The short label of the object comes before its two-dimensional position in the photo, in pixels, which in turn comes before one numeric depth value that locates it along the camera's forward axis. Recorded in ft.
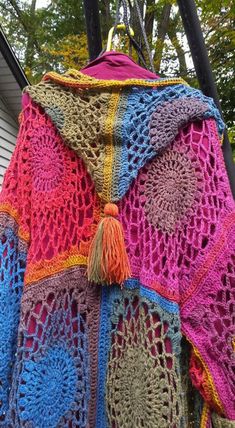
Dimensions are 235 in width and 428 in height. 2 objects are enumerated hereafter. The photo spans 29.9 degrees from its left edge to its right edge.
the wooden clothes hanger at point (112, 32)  3.36
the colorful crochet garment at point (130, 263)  2.34
